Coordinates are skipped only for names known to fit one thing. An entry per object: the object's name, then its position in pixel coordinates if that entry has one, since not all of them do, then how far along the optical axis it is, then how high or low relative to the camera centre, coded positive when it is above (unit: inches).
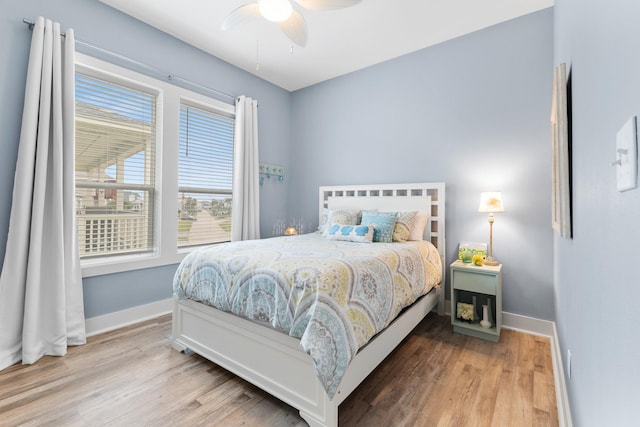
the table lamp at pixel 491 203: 100.1 +5.2
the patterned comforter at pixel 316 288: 55.8 -17.1
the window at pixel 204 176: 129.4 +19.3
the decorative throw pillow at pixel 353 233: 107.4 -6.1
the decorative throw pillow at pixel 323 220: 135.3 -1.6
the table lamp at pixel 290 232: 154.6 -8.2
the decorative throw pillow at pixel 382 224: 108.5 -2.6
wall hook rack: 161.1 +26.0
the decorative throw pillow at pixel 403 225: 110.3 -3.0
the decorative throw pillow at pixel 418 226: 114.6 -3.5
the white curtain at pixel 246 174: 141.6 +21.3
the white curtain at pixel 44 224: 82.4 -2.6
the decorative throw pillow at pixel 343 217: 122.6 +0.0
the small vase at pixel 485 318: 99.2 -35.4
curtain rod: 95.5 +58.8
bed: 57.5 -32.2
